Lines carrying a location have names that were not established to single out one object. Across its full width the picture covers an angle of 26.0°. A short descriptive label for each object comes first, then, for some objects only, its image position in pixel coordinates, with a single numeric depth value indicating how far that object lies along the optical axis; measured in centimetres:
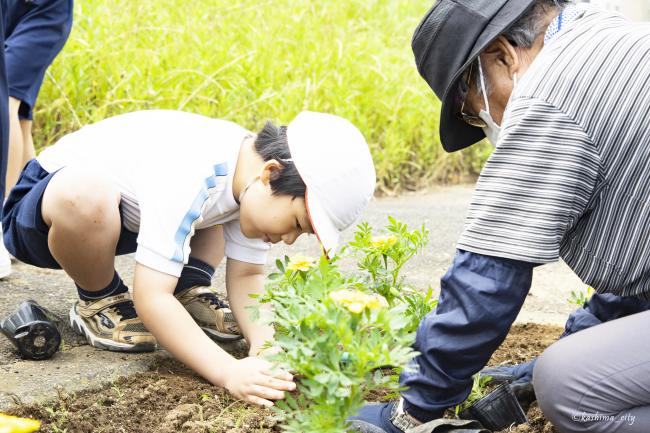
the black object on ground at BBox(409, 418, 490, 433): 216
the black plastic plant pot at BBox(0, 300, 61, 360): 254
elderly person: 209
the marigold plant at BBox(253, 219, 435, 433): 195
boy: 248
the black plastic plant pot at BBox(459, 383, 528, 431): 234
